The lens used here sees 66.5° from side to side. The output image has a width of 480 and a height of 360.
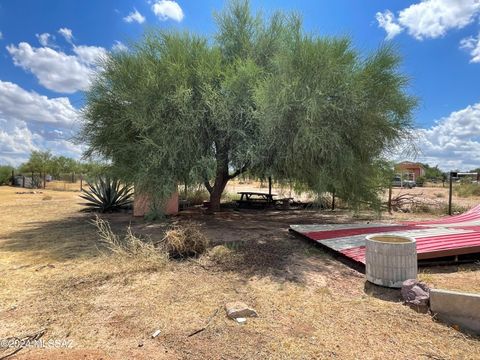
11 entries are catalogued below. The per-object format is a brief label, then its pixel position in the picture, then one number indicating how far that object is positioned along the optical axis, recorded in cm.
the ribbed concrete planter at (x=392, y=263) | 506
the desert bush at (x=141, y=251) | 618
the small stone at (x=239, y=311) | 415
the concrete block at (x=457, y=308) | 393
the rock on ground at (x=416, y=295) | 439
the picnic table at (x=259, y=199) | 1602
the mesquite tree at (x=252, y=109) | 816
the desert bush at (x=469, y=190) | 2850
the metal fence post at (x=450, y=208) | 1310
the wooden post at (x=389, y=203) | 1356
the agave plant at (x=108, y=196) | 1336
